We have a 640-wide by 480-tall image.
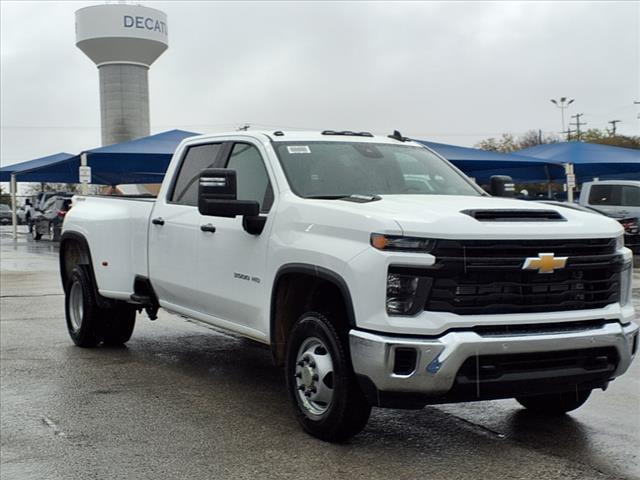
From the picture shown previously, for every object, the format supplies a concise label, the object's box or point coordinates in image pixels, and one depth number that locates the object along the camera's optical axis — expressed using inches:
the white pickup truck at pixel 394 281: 171.0
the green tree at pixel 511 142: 3511.3
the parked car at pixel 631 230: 773.9
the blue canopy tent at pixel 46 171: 1270.7
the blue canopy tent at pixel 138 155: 1029.2
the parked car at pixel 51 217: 1146.7
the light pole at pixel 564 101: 2691.9
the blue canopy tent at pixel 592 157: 1004.6
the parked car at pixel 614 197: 794.2
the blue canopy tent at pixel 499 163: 984.3
